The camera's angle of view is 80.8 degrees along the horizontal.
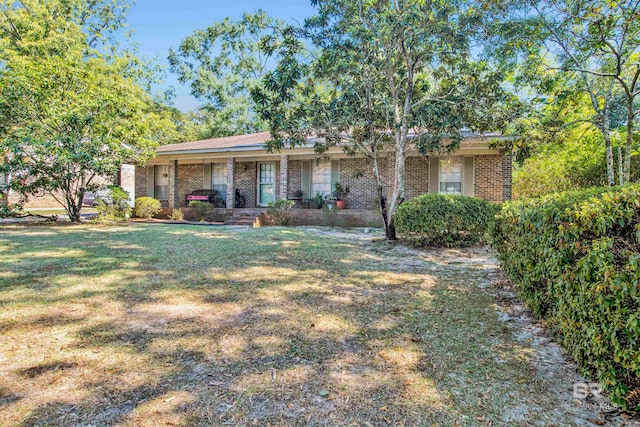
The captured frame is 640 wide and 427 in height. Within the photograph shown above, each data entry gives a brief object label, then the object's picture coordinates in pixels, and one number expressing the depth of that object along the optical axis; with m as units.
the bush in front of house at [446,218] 7.88
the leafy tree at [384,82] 7.91
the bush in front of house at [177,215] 15.27
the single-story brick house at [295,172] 13.46
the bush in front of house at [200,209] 15.10
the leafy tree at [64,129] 10.98
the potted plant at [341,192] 15.25
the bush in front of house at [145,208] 15.55
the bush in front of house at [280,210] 13.81
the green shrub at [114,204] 13.80
